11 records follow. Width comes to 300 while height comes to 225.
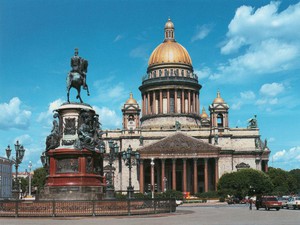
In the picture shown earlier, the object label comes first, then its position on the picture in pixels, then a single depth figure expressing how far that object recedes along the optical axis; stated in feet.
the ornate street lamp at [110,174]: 126.15
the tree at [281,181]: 428.44
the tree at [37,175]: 454.81
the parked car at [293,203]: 183.21
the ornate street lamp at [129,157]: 161.17
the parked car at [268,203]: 166.20
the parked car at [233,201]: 277.23
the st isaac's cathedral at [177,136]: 396.78
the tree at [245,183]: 355.15
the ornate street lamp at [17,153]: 149.05
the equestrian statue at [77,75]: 126.21
